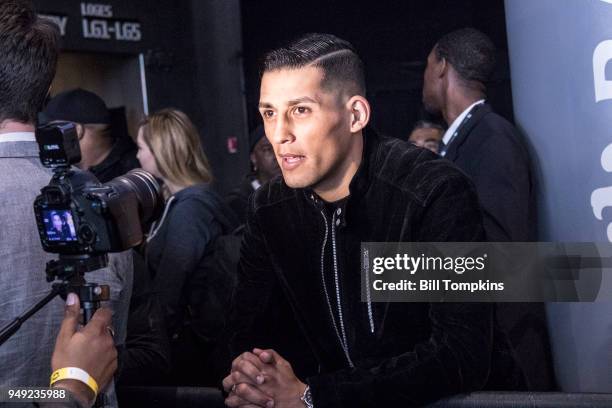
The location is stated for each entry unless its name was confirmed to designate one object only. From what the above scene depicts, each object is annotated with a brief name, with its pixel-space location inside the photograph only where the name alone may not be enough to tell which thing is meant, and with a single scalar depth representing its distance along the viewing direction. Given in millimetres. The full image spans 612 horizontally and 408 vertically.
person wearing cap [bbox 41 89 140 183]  3527
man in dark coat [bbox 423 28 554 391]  2396
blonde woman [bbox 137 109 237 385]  2908
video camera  1372
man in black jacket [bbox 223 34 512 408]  1668
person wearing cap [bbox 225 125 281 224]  4219
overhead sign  5793
